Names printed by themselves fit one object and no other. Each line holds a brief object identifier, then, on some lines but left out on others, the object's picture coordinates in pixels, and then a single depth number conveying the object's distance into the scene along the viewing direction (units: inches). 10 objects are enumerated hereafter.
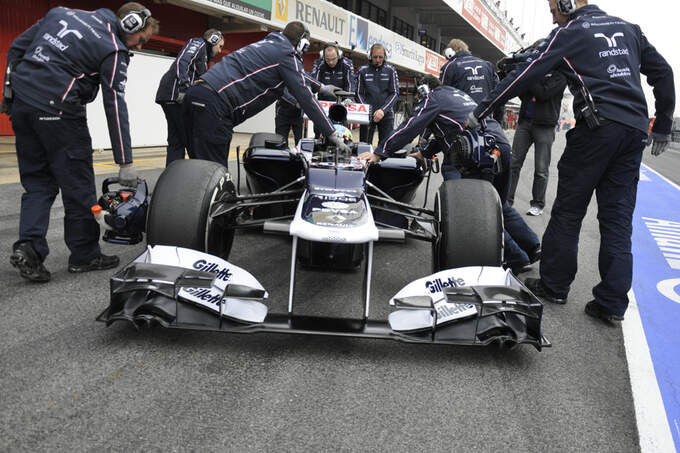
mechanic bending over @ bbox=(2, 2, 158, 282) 120.6
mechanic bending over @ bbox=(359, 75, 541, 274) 153.6
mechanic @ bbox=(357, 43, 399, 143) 323.6
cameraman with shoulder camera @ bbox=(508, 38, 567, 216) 229.1
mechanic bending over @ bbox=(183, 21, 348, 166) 157.9
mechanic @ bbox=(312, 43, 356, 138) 299.3
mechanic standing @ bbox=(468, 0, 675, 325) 122.2
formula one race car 95.7
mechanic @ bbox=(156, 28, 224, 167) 222.5
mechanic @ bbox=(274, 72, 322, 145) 278.4
